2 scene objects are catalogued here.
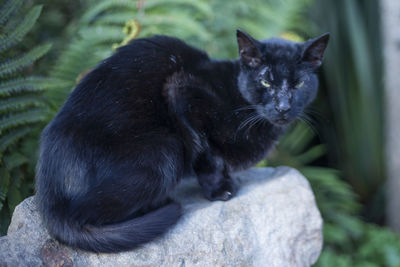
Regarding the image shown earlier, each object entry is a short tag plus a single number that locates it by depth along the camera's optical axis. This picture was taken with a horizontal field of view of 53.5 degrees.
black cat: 1.53
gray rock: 1.50
